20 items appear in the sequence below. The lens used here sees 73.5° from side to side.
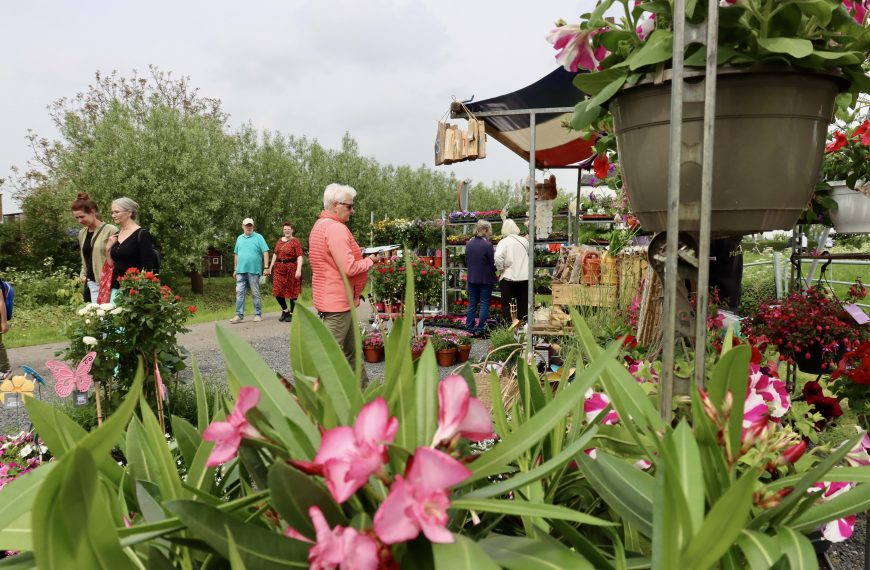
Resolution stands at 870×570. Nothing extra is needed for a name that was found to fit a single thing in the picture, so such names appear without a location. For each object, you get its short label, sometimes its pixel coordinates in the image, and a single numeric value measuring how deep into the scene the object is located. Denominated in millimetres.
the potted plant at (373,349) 6738
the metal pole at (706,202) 882
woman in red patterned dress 9430
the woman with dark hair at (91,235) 4906
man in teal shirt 9367
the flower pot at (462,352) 6828
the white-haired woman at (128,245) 4648
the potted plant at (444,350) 6637
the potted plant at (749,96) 1019
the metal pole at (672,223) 897
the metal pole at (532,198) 3936
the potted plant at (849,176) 2490
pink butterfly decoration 2363
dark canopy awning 4953
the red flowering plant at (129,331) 3850
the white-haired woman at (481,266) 8352
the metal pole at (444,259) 10375
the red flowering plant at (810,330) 2771
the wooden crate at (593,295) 4770
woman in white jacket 7703
